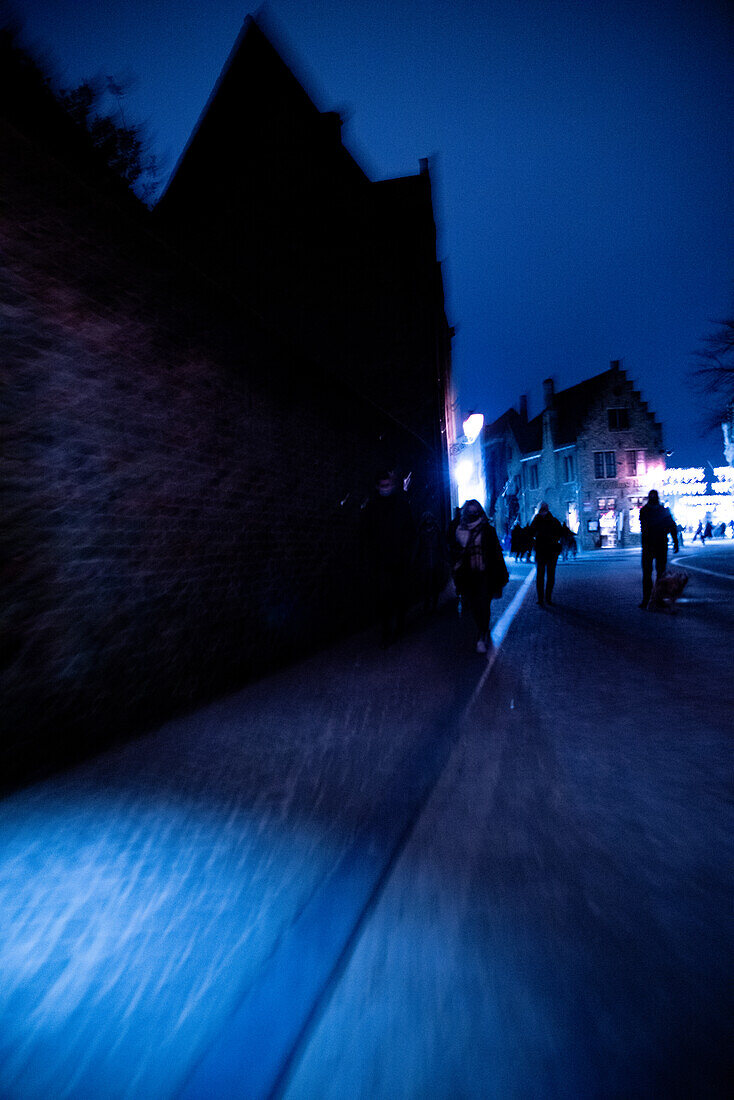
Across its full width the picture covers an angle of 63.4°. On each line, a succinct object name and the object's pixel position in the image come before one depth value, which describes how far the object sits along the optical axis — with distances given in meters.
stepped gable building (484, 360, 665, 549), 45.25
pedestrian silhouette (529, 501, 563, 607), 11.97
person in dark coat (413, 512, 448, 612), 11.41
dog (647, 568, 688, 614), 10.20
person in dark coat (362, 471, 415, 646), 7.81
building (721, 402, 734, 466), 46.61
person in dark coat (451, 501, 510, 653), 7.31
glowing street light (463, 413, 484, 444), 20.91
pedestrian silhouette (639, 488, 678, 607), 10.15
